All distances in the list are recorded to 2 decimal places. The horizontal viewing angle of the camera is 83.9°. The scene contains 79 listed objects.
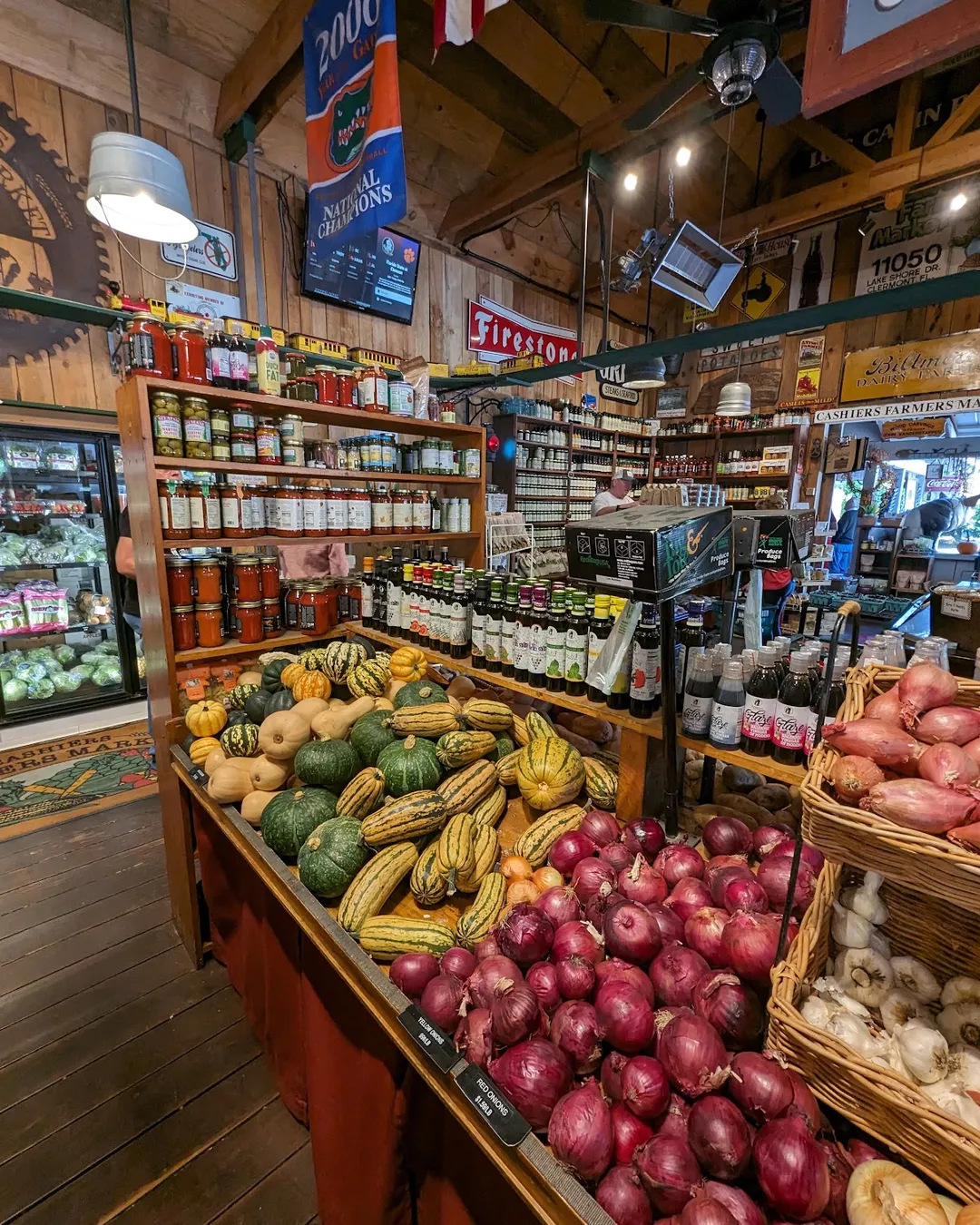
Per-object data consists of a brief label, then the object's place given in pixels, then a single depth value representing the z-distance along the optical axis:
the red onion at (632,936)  0.97
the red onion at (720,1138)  0.70
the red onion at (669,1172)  0.70
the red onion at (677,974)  0.91
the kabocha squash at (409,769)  1.47
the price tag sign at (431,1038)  0.86
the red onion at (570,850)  1.27
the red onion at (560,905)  1.09
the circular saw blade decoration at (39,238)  3.11
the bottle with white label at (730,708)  1.24
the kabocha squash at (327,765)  1.54
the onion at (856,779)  0.71
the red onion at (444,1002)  0.94
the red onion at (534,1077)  0.80
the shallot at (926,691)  0.83
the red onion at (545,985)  0.94
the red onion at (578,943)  1.00
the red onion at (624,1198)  0.70
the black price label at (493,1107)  0.77
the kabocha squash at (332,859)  1.25
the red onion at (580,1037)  0.85
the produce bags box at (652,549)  1.01
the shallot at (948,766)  0.69
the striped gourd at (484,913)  1.11
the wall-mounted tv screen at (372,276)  4.34
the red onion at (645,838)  1.26
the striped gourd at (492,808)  1.46
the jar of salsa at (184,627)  2.21
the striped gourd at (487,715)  1.71
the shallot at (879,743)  0.75
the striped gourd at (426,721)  1.65
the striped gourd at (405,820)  1.32
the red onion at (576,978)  0.93
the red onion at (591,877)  1.14
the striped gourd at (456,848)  1.25
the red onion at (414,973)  1.02
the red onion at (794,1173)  0.66
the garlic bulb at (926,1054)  0.74
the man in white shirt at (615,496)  6.37
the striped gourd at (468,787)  1.46
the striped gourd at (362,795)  1.44
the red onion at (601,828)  1.33
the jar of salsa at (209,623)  2.27
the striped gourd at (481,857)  1.27
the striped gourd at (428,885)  1.24
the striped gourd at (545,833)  1.33
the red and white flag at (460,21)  1.88
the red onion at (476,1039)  0.88
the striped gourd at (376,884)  1.18
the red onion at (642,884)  1.11
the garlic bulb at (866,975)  0.85
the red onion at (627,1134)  0.75
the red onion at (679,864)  1.16
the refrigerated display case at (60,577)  3.59
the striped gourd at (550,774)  1.48
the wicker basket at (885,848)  0.59
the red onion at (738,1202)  0.66
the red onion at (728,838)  1.26
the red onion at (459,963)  1.03
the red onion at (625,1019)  0.84
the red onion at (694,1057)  0.77
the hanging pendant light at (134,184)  2.18
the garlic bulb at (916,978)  0.85
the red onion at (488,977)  0.93
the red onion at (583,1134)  0.74
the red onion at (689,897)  1.06
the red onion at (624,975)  0.90
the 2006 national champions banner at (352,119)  2.12
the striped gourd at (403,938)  1.11
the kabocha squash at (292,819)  1.38
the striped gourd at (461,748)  1.56
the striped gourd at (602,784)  1.51
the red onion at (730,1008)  0.84
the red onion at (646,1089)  0.77
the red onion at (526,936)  1.00
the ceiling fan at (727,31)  2.03
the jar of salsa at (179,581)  2.18
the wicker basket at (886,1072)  0.63
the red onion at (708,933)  0.97
